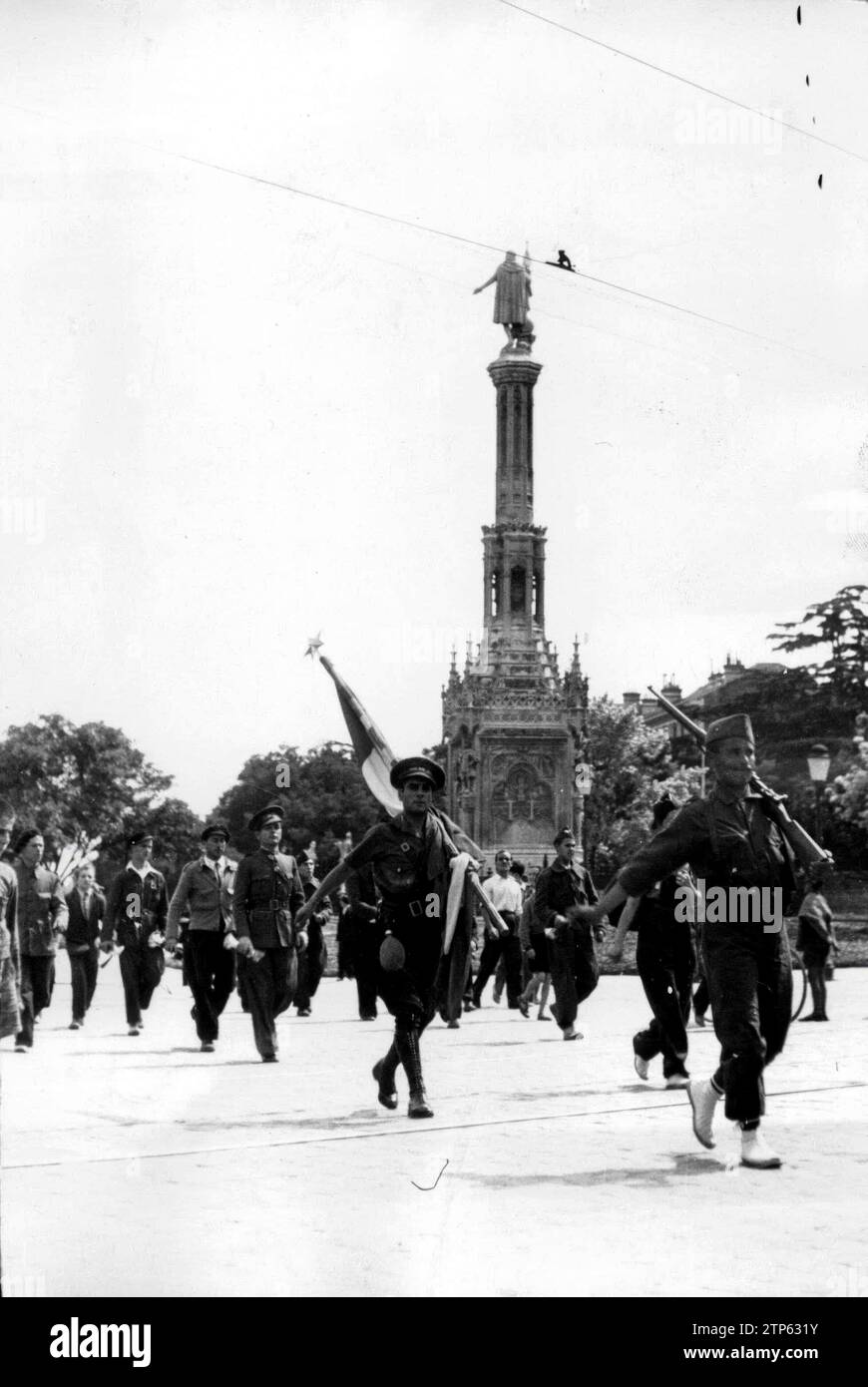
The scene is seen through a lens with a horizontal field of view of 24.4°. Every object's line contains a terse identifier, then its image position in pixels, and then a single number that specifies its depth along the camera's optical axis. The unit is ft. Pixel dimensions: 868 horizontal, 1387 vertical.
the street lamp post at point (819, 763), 86.74
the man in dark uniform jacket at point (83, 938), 55.93
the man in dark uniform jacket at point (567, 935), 48.55
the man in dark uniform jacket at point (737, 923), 26.50
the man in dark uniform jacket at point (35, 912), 47.34
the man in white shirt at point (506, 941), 68.54
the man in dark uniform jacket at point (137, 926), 51.70
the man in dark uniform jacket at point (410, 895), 32.86
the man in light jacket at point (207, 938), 46.06
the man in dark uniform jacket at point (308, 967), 62.75
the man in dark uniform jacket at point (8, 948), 26.00
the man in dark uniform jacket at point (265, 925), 43.14
